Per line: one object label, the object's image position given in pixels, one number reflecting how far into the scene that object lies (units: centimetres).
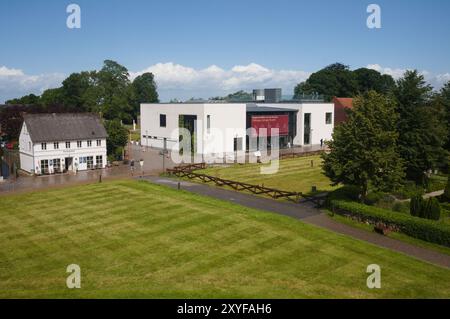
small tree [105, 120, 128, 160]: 5300
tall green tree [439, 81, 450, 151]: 4048
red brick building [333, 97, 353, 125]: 8312
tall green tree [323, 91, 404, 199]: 2648
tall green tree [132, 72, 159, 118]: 13475
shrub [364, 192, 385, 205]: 3066
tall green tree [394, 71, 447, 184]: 3127
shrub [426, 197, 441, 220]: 2512
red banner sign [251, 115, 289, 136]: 6531
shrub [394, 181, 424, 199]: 3225
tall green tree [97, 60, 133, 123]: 9394
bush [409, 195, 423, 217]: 2561
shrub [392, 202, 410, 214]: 2789
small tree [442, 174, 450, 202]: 3082
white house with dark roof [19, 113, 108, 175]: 4509
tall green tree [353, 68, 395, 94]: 11288
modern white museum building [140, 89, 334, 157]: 5941
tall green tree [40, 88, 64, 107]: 10306
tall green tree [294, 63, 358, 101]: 11238
